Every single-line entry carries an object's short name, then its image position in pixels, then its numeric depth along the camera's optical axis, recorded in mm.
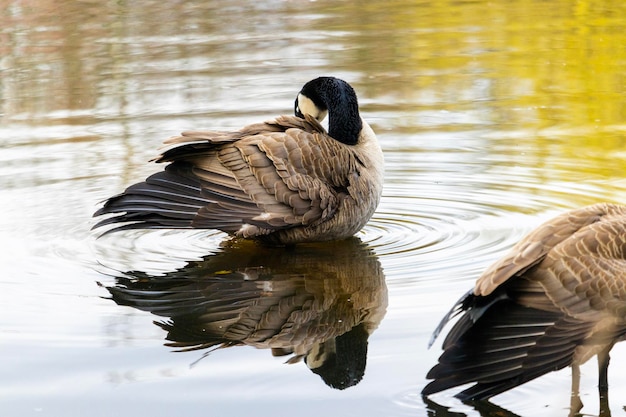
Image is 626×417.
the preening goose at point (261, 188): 15891
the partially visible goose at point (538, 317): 10086
